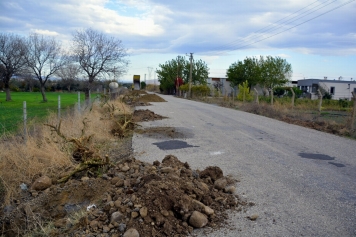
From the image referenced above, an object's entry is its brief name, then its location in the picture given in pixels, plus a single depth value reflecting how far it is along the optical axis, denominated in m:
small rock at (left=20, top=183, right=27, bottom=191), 6.44
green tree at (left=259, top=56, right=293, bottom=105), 64.81
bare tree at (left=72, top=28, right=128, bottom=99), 31.00
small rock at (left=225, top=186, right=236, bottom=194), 6.12
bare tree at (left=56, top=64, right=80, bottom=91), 34.03
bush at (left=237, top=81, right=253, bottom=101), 35.58
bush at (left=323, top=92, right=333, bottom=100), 51.03
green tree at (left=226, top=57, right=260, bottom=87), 64.49
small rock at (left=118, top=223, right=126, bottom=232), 4.60
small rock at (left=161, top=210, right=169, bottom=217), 4.83
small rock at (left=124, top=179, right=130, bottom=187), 5.84
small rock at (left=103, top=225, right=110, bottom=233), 4.61
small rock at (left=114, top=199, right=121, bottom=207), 5.11
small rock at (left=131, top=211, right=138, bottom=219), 4.81
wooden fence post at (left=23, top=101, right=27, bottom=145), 7.90
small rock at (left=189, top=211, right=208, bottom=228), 4.79
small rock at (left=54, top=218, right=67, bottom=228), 4.89
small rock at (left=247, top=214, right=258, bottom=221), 5.08
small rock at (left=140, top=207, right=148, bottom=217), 4.81
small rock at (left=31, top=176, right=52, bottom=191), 6.35
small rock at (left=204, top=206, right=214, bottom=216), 5.07
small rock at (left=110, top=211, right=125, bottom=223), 4.80
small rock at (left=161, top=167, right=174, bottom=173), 6.28
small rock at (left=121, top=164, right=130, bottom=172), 6.66
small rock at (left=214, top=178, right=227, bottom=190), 6.20
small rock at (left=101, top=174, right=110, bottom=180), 6.36
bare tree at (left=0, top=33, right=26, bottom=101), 46.66
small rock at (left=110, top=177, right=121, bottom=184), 6.08
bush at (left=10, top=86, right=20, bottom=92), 76.41
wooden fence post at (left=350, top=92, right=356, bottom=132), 14.78
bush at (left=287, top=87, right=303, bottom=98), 56.26
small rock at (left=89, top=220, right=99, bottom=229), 4.72
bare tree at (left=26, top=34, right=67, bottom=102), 46.81
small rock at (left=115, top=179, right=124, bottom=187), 5.90
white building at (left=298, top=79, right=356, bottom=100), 61.13
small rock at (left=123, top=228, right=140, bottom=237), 4.41
